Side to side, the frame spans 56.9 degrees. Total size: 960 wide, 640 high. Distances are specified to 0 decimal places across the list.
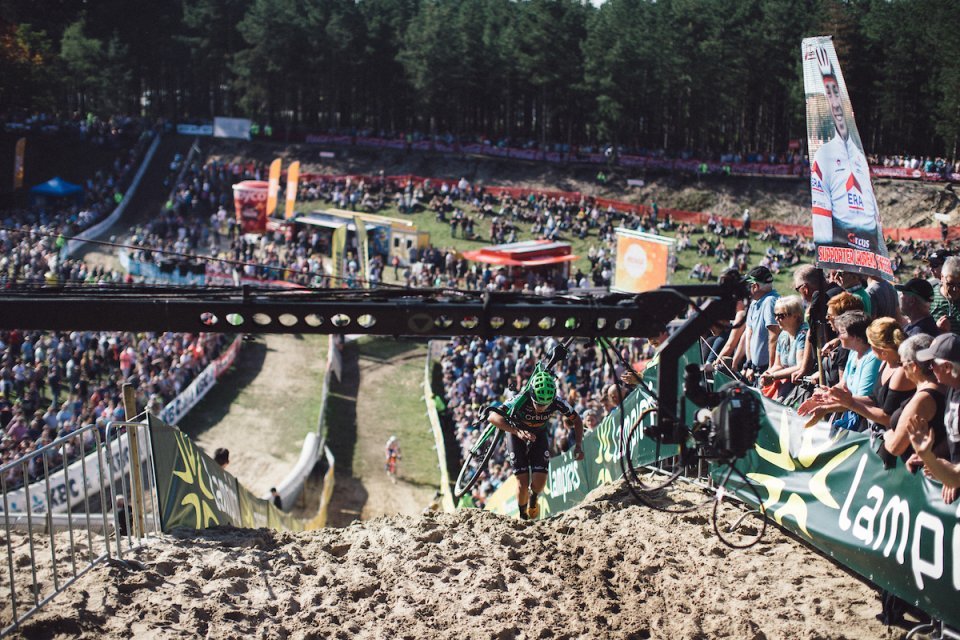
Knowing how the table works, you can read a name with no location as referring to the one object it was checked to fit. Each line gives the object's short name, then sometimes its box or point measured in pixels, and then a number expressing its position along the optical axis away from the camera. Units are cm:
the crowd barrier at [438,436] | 1919
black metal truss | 737
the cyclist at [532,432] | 961
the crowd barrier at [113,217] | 4484
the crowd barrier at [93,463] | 1590
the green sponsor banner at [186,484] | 836
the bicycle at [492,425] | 853
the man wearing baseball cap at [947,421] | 564
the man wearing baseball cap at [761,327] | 944
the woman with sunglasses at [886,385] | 636
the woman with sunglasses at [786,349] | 854
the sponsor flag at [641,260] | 2592
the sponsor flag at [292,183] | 4353
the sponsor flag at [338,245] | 3528
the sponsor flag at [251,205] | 4341
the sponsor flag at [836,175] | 946
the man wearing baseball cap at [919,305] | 733
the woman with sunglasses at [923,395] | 582
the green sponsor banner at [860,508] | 580
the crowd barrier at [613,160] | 4850
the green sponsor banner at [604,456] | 985
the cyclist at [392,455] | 2319
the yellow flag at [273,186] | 4275
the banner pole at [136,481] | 788
